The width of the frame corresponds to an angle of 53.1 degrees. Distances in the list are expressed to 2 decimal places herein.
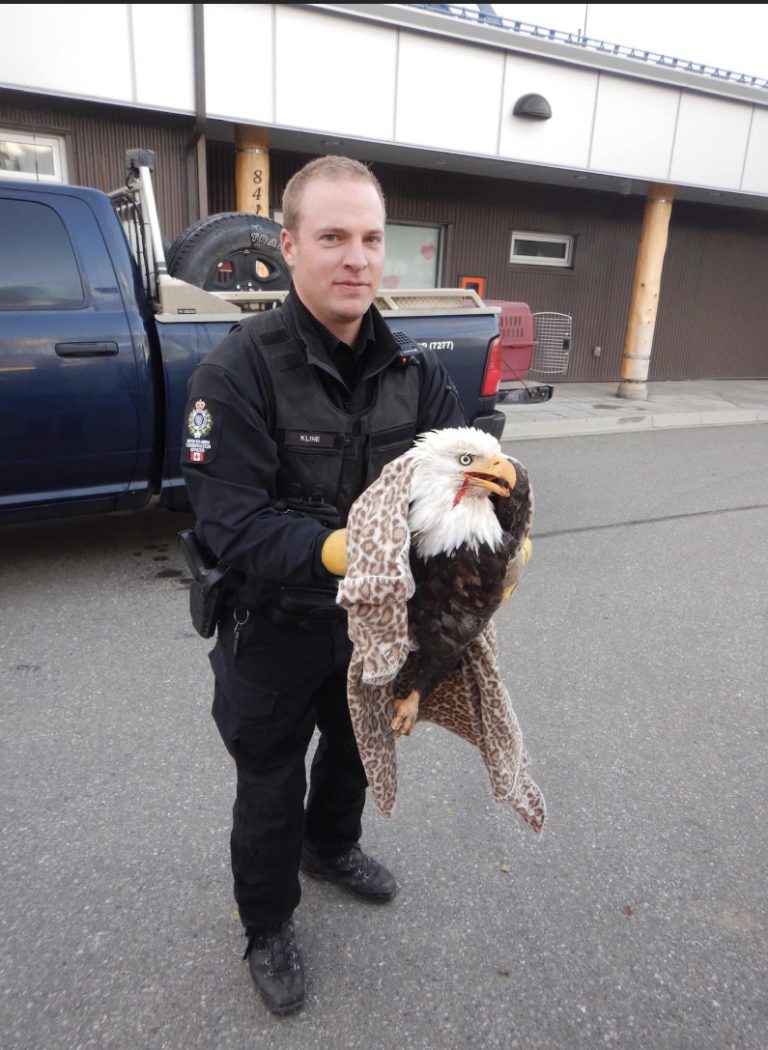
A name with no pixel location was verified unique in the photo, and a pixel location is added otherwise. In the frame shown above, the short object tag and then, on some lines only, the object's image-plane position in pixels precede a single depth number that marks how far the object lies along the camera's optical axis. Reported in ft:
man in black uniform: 5.51
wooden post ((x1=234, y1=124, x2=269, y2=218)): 29.91
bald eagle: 5.08
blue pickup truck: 13.44
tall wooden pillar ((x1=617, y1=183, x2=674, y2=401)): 40.73
